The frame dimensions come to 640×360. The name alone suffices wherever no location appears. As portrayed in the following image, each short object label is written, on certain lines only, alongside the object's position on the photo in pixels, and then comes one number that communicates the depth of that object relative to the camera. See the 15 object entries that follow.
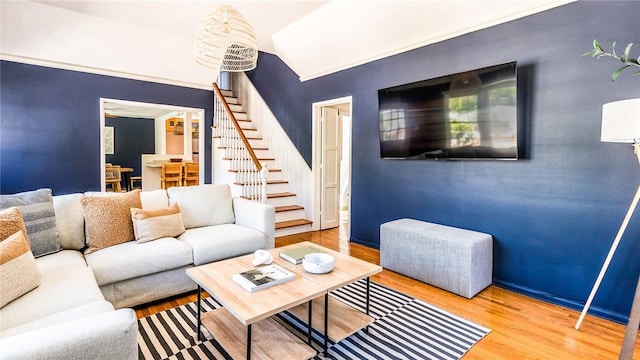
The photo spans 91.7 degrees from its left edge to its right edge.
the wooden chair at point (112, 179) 7.34
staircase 4.71
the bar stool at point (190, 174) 7.01
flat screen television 2.66
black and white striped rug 1.89
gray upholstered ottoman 2.64
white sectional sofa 1.00
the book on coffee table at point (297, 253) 2.17
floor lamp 1.77
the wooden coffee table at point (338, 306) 1.87
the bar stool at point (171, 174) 6.70
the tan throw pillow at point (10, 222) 1.75
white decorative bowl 1.97
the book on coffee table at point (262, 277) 1.75
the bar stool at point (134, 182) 9.25
